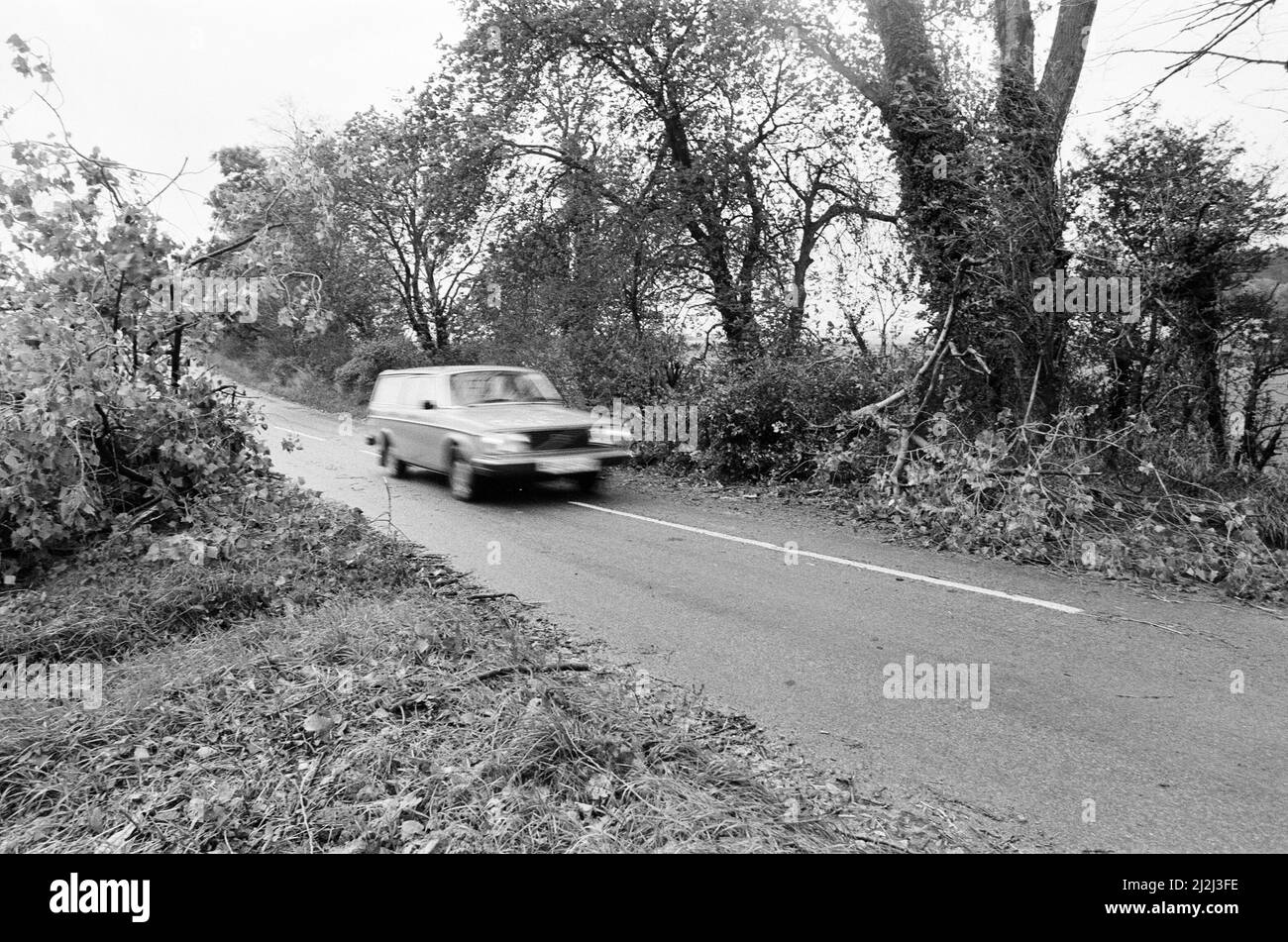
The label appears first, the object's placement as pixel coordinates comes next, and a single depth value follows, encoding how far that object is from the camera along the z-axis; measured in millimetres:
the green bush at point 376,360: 25384
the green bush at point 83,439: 5621
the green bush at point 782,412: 11180
